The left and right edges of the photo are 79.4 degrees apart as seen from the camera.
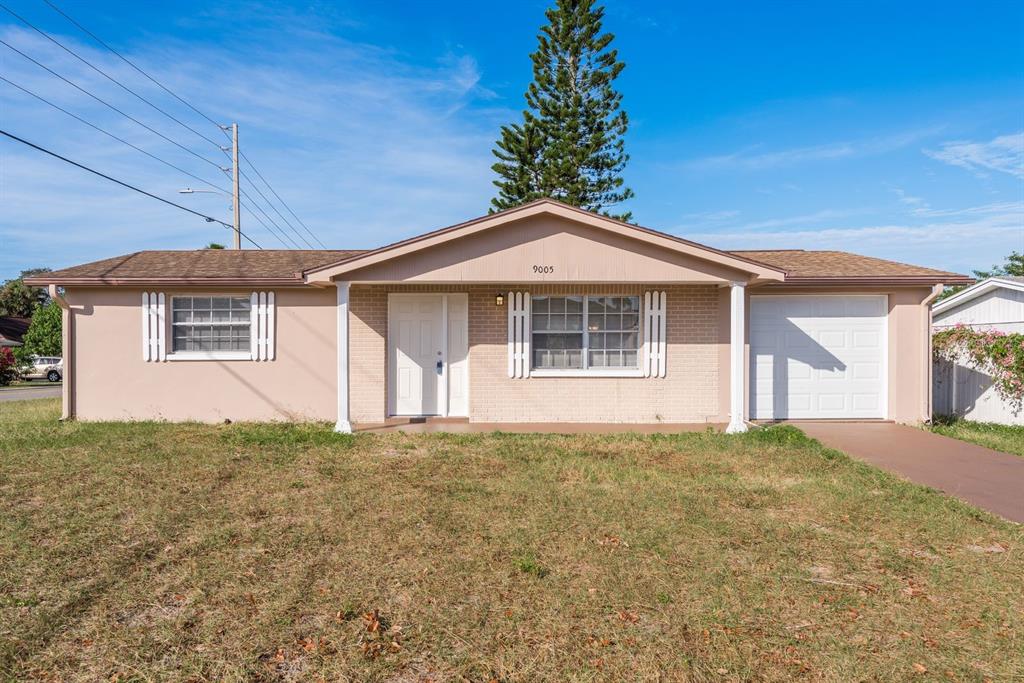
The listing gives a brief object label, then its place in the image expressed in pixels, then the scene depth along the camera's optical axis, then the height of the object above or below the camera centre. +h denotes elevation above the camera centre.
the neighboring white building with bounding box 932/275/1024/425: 11.84 -0.53
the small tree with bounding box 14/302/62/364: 30.77 +0.05
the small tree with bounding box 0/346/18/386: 24.95 -1.16
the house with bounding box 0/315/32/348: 36.82 +0.55
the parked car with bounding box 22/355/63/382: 29.38 -1.46
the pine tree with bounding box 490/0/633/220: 25.58 +9.05
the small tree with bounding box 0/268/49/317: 51.50 +3.24
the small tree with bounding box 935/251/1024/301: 36.28 +4.63
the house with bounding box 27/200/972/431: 11.30 -0.14
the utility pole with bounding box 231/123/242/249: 23.89 +6.25
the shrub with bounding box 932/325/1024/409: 11.20 -0.20
